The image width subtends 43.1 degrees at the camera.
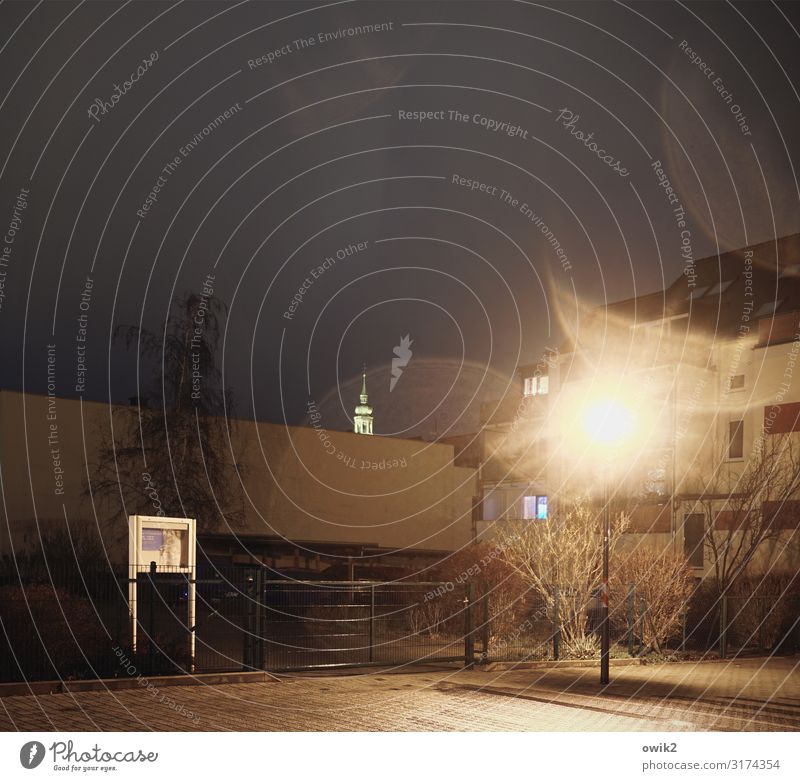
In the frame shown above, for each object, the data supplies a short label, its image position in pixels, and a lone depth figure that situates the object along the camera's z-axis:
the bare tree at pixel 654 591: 24.23
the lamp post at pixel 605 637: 18.34
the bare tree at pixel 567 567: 22.69
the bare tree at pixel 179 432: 28.70
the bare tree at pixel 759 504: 30.25
